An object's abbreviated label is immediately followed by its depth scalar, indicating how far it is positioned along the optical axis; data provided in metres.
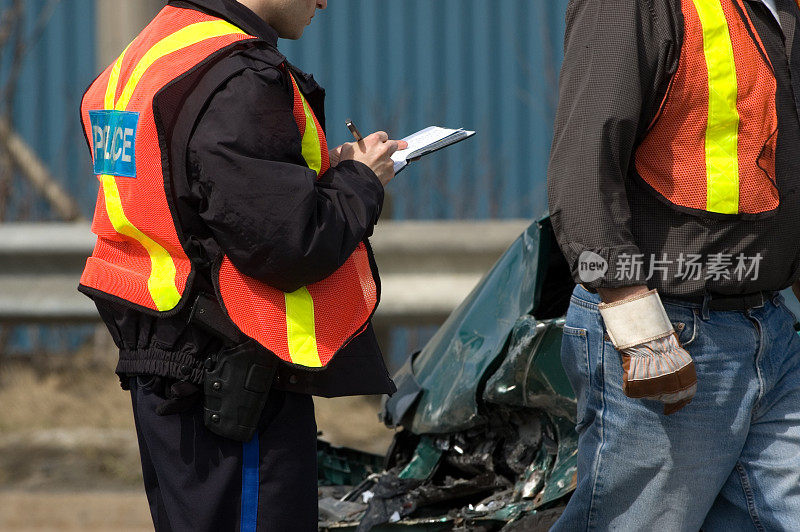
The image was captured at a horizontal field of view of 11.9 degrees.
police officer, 6.20
